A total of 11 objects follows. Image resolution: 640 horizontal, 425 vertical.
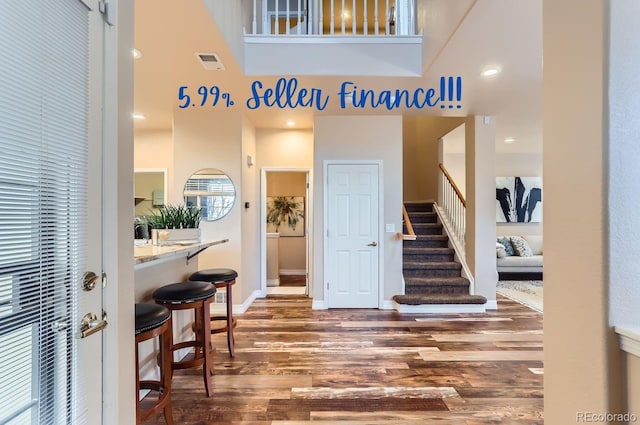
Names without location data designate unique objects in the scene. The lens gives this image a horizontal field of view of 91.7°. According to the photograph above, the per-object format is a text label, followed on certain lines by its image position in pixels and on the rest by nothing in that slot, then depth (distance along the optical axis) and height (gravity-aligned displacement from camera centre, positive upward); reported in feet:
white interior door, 14.02 -1.45
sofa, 18.85 -2.80
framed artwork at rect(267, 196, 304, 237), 21.74 -0.09
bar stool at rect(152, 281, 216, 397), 7.06 -2.06
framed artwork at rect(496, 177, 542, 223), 21.77 +0.84
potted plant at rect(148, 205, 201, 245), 8.46 -0.41
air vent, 8.66 +4.38
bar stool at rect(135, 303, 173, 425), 5.41 -2.63
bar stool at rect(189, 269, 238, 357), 9.25 -2.06
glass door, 2.92 +0.03
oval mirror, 13.38 +1.02
